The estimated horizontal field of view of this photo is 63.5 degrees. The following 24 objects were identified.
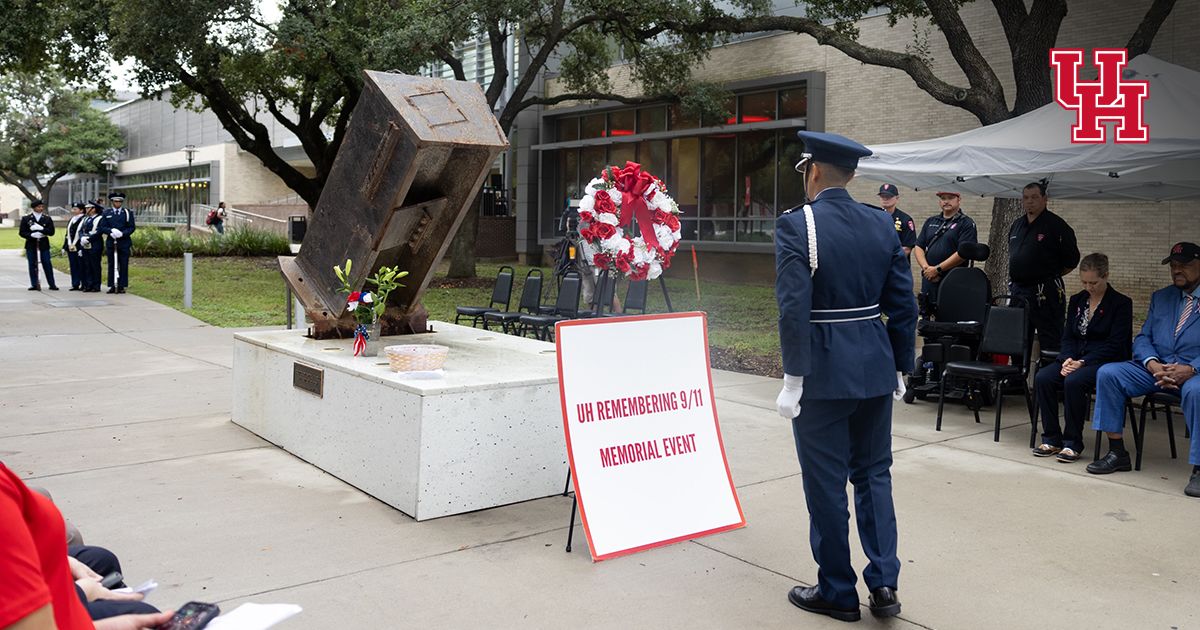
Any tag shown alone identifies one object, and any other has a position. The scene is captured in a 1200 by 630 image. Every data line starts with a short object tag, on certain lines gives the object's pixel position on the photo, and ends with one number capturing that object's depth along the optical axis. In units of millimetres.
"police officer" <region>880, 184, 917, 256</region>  10266
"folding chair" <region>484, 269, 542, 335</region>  12441
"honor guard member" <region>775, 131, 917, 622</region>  4082
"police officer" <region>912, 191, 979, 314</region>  9750
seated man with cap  6570
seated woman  7000
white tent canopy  7443
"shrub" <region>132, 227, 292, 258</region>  29719
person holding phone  1611
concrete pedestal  5352
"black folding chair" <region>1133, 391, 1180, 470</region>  6598
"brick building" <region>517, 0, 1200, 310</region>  17578
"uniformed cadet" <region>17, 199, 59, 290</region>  19422
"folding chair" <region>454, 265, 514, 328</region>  12789
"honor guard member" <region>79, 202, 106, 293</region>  19031
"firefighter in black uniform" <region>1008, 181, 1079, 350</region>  8672
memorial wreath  5848
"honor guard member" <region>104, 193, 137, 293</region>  19109
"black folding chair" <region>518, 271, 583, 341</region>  11930
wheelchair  8914
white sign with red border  4836
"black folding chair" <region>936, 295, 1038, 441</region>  7719
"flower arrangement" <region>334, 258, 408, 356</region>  6508
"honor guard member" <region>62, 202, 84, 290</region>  19594
